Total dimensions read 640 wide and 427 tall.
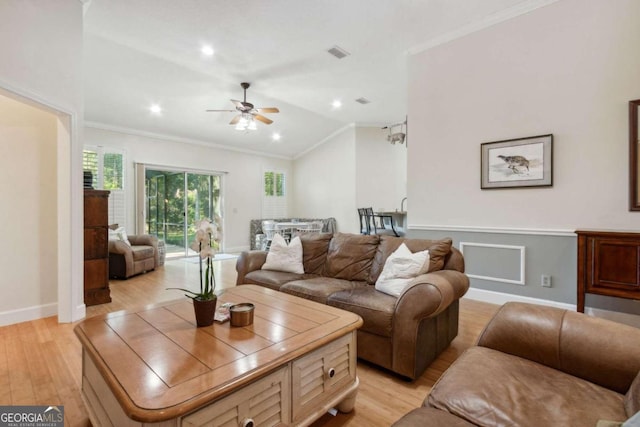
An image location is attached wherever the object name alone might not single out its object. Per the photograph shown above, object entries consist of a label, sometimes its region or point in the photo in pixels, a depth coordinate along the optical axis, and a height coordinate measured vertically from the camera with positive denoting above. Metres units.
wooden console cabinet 2.35 -0.44
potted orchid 1.56 -0.22
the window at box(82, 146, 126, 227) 5.57 +0.71
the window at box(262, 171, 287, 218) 8.42 +0.46
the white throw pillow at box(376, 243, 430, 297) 2.21 -0.45
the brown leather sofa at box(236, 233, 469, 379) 1.86 -0.62
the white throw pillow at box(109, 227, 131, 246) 4.91 -0.40
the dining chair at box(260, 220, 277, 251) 7.00 -0.50
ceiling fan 4.65 +1.53
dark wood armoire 3.47 -0.43
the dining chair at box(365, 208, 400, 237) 5.89 -0.32
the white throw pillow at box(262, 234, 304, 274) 3.01 -0.47
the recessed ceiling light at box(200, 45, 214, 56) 3.89 +2.13
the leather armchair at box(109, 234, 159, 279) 4.65 -0.78
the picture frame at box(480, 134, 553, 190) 3.17 +0.54
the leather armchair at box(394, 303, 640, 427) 0.97 -0.65
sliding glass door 6.45 +0.14
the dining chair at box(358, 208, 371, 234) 6.31 -0.24
